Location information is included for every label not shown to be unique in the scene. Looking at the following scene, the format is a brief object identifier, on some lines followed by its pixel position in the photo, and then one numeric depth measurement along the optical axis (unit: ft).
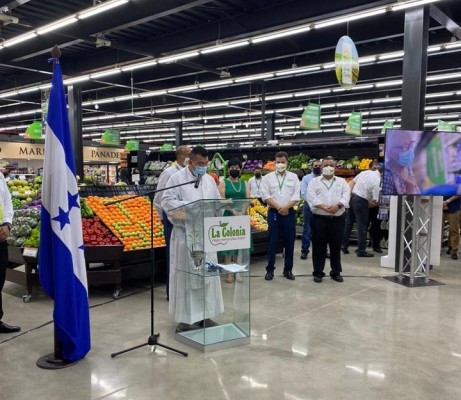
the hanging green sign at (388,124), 53.81
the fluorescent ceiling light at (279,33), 24.44
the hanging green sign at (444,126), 43.48
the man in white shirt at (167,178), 16.03
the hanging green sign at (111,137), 64.69
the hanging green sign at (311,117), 42.34
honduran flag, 10.61
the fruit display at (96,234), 17.31
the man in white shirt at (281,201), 19.30
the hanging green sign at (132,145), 71.82
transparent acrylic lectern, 11.63
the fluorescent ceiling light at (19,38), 26.94
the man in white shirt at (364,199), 26.25
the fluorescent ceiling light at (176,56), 30.27
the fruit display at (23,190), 27.07
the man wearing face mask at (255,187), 28.17
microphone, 11.63
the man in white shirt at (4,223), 12.41
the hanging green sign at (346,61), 22.22
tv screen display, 18.42
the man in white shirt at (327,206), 18.75
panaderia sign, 67.56
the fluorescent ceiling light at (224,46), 27.42
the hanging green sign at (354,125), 46.57
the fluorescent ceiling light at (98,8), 21.72
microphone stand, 11.35
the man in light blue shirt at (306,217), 25.58
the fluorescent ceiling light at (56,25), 24.25
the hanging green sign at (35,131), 53.42
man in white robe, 11.96
